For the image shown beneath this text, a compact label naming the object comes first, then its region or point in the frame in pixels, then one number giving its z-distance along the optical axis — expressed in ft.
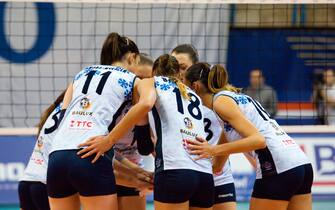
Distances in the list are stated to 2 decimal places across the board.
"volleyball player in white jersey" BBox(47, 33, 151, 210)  30.22
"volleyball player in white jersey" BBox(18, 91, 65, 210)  35.29
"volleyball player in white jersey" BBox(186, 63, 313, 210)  33.50
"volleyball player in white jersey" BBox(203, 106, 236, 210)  36.73
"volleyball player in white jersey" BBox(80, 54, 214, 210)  30.35
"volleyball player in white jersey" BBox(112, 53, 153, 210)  35.09
